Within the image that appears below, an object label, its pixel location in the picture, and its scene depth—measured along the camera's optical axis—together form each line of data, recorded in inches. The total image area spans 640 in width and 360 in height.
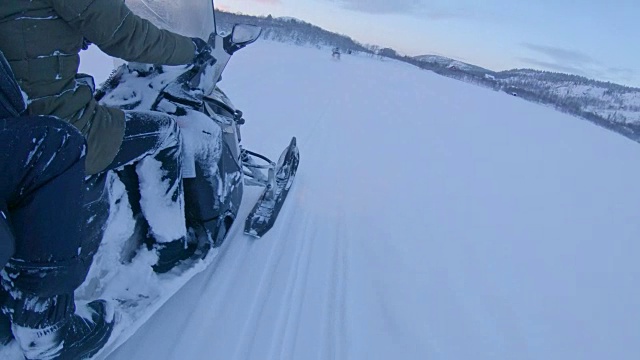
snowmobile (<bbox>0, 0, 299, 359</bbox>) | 69.7
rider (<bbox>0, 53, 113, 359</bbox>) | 43.8
